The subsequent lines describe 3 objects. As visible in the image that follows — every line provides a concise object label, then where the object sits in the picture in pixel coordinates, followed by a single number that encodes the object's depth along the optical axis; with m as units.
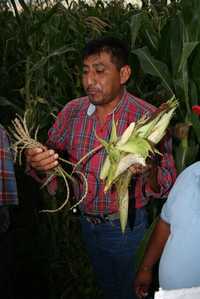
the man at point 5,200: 1.89
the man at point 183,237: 1.49
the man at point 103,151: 2.15
